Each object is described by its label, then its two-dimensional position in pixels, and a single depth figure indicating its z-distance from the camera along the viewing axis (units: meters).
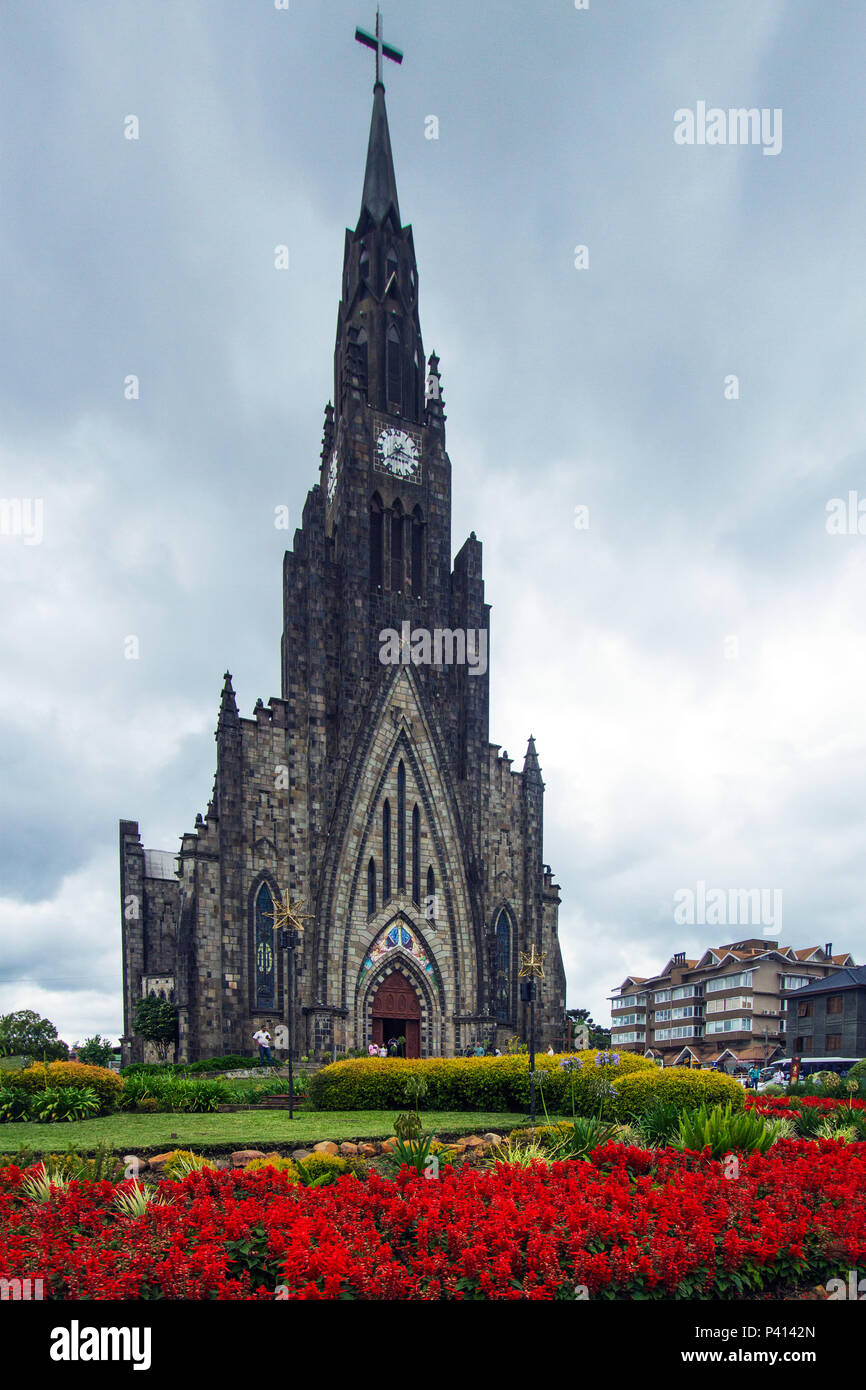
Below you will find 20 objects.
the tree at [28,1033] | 36.16
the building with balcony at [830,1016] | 59.94
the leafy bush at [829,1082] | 23.75
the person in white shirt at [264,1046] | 33.53
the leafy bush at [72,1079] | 19.42
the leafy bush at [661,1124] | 14.19
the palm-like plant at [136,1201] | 9.40
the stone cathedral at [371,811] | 37.84
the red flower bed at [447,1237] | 7.54
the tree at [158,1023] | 37.25
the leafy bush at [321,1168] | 11.46
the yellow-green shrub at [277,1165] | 10.99
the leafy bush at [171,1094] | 21.08
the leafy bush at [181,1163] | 11.52
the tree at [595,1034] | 78.43
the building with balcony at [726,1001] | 78.56
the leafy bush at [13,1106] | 18.80
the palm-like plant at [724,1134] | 12.34
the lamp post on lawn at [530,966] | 43.00
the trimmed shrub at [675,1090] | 16.75
